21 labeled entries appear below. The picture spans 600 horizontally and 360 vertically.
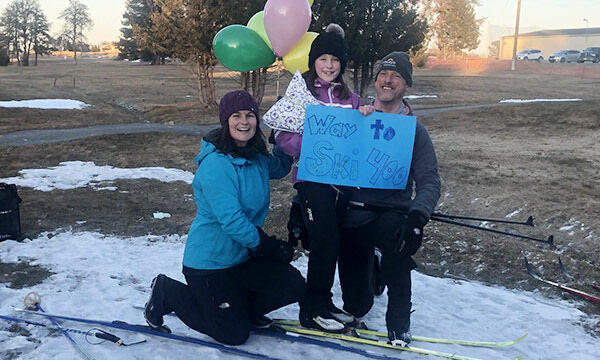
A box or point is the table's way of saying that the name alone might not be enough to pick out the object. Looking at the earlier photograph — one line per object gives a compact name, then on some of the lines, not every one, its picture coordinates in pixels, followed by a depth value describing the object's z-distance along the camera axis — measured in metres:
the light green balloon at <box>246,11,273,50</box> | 4.43
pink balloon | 4.22
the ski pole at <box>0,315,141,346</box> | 3.38
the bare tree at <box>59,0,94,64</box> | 72.31
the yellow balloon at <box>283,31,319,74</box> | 4.30
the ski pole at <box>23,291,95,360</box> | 3.62
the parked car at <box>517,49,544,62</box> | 54.00
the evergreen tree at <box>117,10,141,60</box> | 55.19
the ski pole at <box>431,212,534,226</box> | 3.49
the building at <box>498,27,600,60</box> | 72.00
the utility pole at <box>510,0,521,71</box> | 43.94
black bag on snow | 5.35
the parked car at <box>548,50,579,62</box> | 48.22
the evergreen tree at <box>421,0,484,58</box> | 62.98
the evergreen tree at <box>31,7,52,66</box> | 60.69
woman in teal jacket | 3.30
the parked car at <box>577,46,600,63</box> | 45.50
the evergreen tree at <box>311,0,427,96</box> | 16.45
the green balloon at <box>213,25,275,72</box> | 4.34
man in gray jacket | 3.28
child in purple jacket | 3.51
